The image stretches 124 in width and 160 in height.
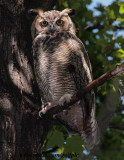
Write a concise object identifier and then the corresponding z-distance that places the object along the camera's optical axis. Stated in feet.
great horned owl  19.29
